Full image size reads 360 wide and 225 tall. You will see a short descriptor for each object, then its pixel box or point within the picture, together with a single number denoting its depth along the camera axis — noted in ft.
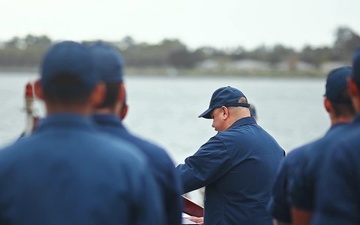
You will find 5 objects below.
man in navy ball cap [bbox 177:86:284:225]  44.29
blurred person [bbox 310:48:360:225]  27.53
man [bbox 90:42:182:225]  27.81
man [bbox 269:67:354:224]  30.19
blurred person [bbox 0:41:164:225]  25.14
